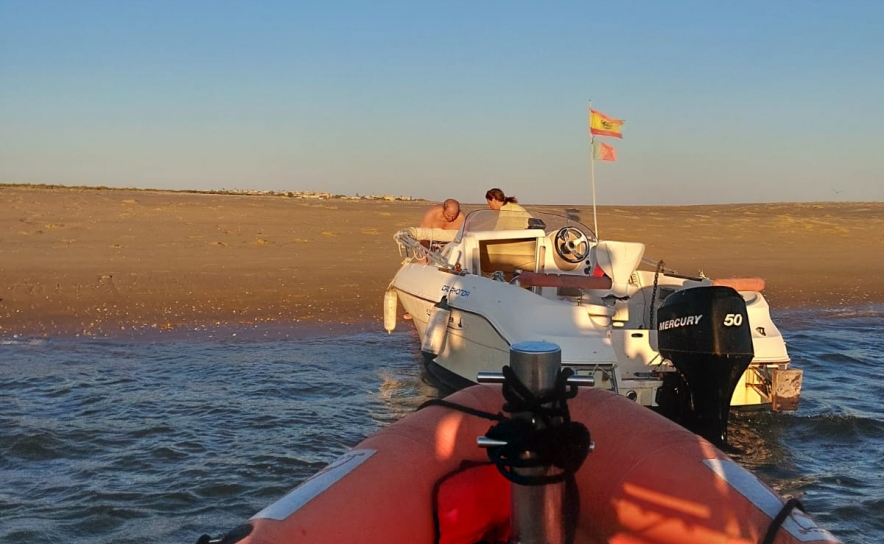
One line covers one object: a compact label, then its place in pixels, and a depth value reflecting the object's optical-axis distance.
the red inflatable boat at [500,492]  3.01
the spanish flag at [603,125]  9.98
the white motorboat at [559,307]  6.65
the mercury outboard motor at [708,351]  5.85
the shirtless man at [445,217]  11.16
